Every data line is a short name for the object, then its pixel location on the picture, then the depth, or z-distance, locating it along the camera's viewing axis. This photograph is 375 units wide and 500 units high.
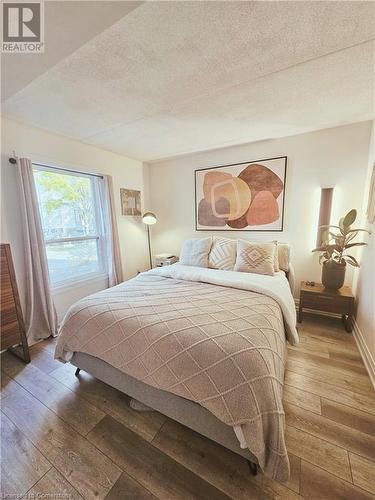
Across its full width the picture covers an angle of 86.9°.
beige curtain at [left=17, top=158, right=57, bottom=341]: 2.04
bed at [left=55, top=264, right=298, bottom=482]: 0.91
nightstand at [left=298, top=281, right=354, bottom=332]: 2.18
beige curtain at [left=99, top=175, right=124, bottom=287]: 2.92
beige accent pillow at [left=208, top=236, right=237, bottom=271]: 2.53
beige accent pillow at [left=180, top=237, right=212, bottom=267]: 2.67
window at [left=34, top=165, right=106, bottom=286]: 2.42
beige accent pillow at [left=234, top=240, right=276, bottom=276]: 2.26
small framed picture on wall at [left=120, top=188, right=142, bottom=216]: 3.27
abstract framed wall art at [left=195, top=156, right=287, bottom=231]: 2.72
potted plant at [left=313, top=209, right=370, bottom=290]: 2.17
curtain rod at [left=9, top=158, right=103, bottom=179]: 2.00
